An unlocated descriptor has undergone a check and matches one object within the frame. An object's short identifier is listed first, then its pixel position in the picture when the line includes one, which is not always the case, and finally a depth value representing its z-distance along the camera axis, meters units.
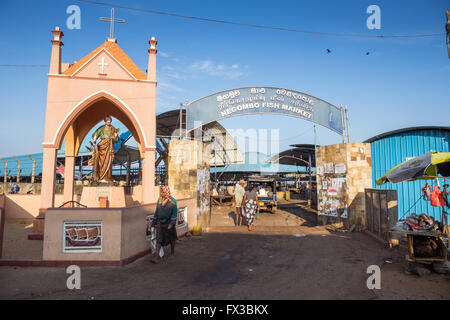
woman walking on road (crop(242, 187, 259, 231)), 11.13
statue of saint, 10.42
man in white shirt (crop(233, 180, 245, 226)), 12.68
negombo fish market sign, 11.96
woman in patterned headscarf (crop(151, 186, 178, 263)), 6.77
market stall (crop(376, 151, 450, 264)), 5.73
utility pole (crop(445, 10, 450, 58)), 6.15
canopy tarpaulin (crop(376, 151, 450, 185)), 6.65
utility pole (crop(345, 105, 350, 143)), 12.11
